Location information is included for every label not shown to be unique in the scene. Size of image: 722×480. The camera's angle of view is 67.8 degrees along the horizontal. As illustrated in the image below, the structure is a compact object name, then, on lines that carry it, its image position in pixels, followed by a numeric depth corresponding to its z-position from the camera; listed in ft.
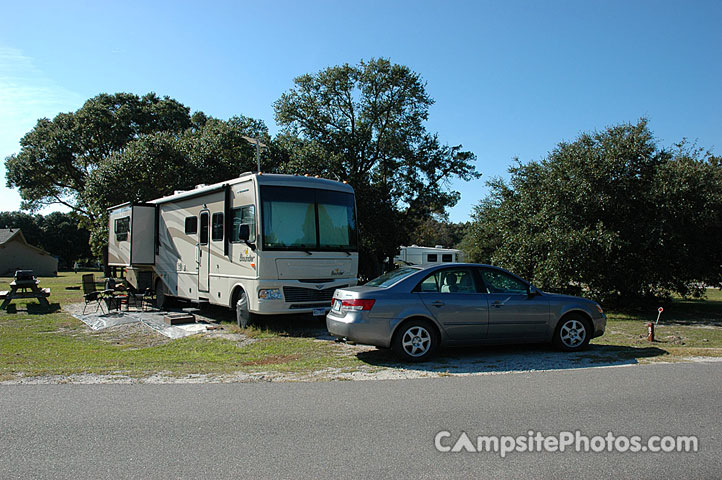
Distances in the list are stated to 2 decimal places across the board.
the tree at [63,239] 225.76
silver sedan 27.37
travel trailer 134.43
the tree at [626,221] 51.75
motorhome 37.40
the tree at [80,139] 115.34
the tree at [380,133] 101.50
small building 153.79
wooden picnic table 52.80
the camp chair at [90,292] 53.75
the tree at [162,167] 83.51
